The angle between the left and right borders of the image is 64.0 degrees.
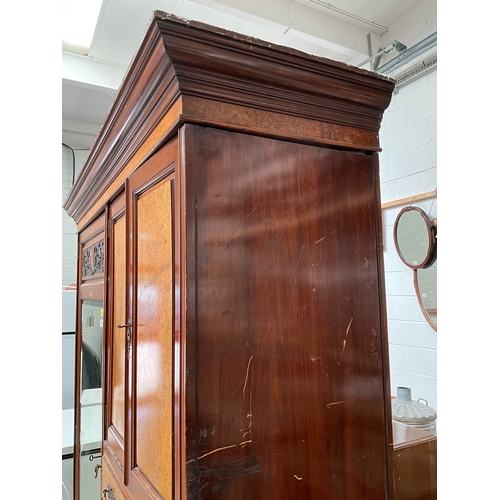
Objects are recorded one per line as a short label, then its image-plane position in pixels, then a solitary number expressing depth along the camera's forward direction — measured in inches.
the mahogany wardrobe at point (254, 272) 27.0
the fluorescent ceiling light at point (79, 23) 73.0
